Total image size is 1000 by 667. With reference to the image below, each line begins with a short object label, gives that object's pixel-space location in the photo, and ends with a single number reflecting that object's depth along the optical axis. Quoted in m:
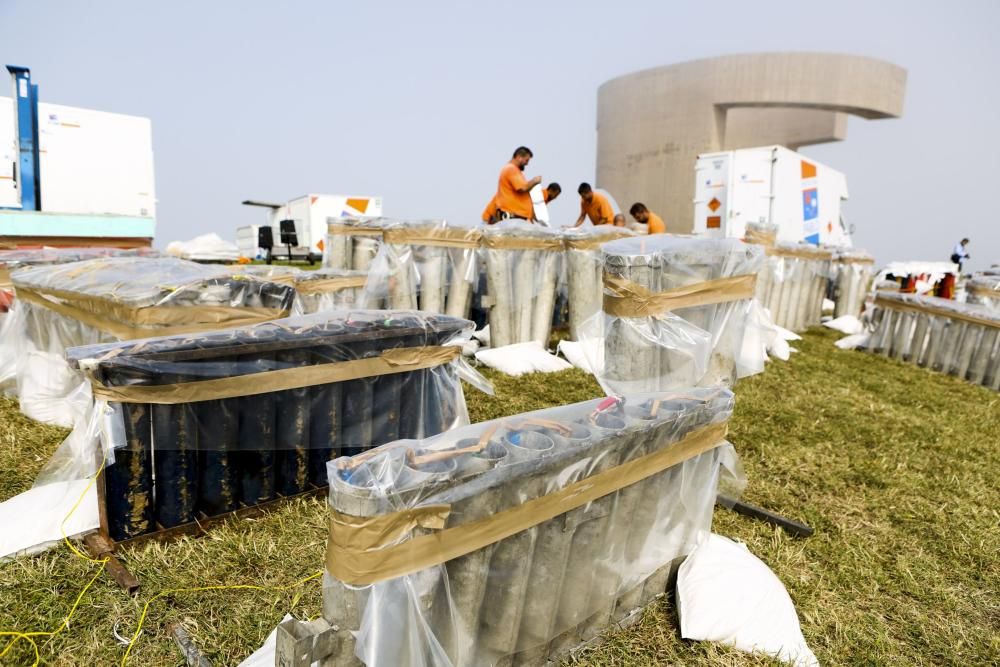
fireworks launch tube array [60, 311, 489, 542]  2.82
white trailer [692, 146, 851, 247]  12.97
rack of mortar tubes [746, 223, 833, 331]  9.20
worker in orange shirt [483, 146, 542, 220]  8.59
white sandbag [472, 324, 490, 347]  7.27
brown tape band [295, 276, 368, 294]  5.72
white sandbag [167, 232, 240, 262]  18.16
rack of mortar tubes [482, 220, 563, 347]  6.65
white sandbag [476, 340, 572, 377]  6.20
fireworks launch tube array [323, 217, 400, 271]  7.04
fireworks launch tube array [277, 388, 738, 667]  1.66
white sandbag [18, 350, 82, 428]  4.43
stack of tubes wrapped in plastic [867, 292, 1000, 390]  7.19
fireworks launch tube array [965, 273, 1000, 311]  9.14
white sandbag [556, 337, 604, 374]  6.46
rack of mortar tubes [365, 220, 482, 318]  6.47
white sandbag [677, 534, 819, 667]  2.38
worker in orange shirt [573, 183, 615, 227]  9.93
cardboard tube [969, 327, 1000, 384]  7.14
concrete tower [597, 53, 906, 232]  27.64
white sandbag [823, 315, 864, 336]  10.32
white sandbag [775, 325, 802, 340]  8.93
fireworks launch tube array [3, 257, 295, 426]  3.96
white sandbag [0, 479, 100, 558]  2.77
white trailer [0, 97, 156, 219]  9.84
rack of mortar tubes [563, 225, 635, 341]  7.02
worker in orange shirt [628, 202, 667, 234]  10.00
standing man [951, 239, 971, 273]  25.92
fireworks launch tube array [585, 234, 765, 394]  4.09
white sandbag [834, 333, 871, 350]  8.88
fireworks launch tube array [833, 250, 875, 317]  11.30
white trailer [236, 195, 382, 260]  20.14
